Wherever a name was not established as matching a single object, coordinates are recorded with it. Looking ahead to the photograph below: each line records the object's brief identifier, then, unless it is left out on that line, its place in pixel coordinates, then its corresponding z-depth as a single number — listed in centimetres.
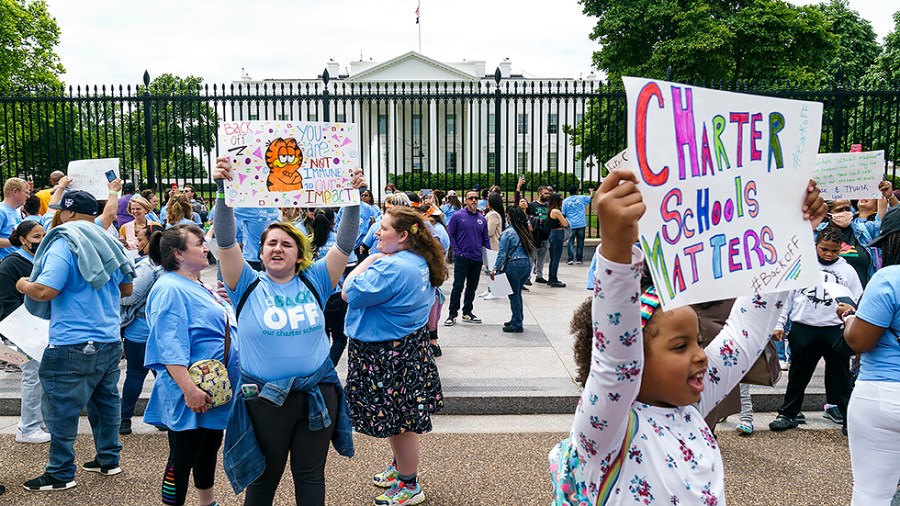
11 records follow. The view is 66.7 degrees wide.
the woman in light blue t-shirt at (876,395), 303
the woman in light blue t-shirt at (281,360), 328
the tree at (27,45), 2789
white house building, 4603
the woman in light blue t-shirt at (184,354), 359
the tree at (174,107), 1275
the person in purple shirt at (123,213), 1088
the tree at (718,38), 2734
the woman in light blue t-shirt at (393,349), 413
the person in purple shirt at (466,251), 916
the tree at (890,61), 2745
